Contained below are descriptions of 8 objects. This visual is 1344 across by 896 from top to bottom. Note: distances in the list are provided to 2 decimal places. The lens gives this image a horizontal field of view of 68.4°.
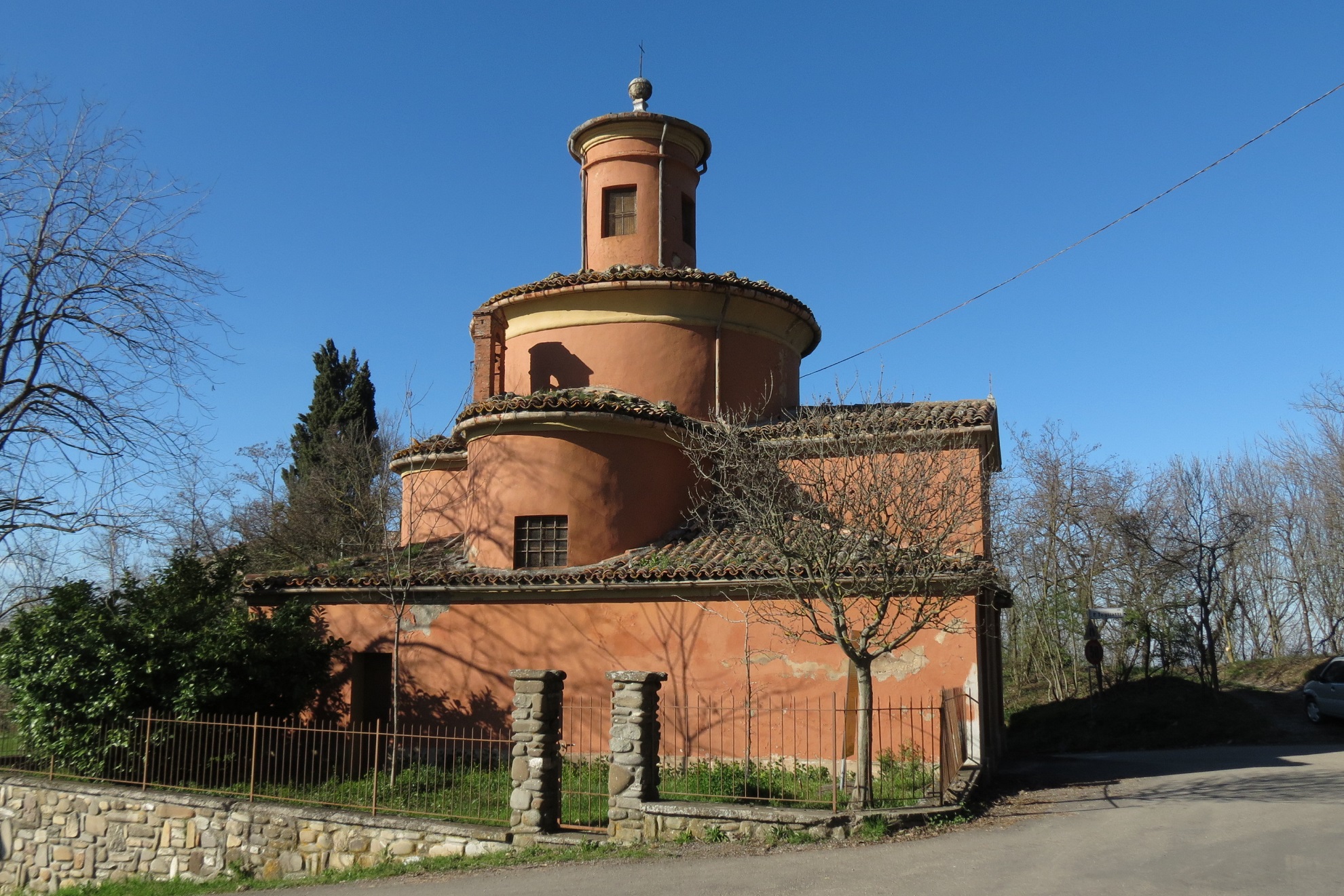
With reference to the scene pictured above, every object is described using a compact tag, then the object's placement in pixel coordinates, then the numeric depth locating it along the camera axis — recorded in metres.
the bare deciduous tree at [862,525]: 11.27
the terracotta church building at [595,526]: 14.30
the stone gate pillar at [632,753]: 10.48
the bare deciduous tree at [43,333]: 12.02
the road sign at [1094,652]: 23.00
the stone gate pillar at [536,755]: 10.66
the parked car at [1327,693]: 19.88
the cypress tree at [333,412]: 31.30
